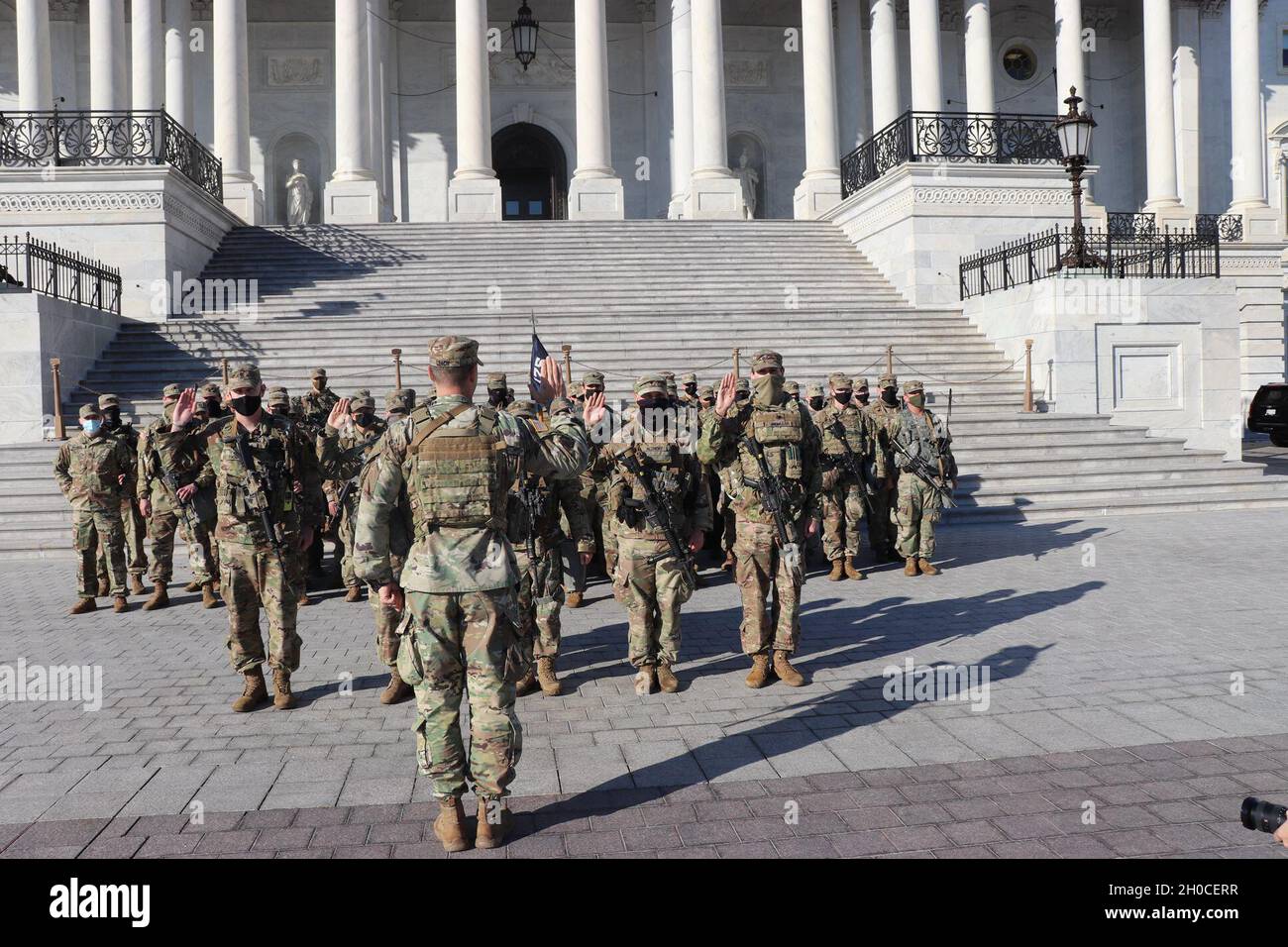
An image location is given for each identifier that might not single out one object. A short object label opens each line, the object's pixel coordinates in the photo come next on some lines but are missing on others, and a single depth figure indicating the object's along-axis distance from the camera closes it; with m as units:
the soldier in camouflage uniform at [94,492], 9.48
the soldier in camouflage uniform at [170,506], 8.77
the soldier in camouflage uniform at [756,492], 6.71
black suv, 25.70
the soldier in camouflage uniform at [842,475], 10.55
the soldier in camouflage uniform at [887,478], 11.10
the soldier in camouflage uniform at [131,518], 9.92
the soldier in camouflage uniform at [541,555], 6.06
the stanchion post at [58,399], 14.18
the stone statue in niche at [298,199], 31.08
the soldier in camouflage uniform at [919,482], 10.59
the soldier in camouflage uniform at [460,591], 4.34
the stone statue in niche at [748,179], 33.97
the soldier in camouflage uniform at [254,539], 6.38
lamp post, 17.27
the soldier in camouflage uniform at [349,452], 9.30
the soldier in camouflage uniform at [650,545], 6.56
